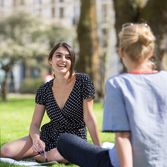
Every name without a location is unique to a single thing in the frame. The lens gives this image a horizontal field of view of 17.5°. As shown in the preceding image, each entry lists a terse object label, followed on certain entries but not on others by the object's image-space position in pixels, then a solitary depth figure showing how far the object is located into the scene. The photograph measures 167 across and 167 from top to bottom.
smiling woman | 5.29
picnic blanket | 5.33
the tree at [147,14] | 15.81
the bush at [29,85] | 45.66
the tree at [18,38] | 31.81
